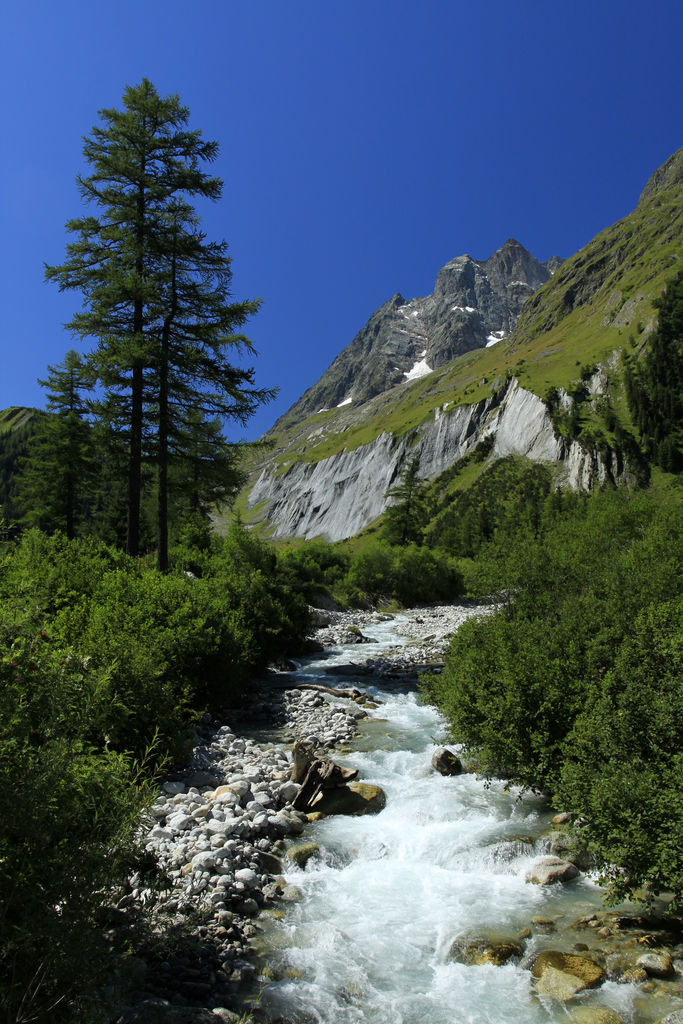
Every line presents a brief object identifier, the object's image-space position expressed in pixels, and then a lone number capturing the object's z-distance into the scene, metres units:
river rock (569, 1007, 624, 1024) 5.94
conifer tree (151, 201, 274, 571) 20.03
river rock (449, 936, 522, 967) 7.06
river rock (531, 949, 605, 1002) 6.38
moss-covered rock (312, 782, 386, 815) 11.02
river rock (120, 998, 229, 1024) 5.33
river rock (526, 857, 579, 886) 8.64
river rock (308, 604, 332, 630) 34.46
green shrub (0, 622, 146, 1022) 3.76
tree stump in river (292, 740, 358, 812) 11.03
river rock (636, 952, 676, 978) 6.38
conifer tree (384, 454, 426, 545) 81.62
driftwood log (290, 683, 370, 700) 19.33
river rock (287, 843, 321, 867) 9.27
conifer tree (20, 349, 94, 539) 32.75
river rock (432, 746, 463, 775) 12.59
